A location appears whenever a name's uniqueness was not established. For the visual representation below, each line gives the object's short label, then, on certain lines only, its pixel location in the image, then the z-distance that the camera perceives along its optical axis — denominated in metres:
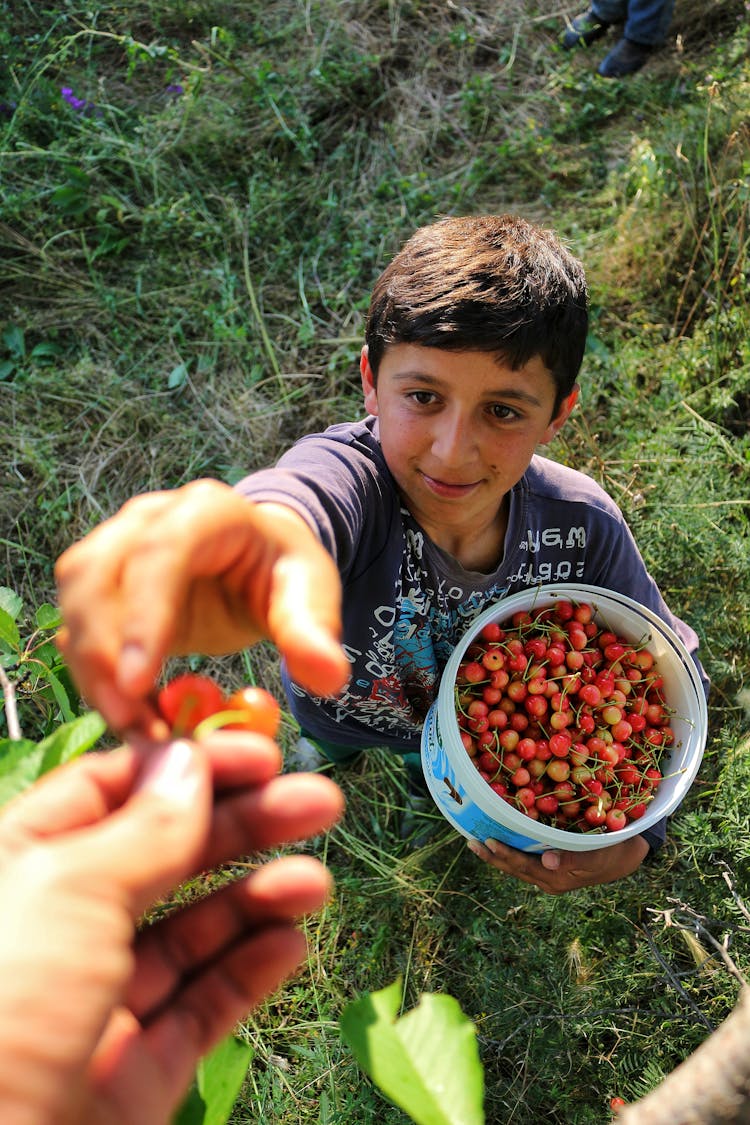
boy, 0.38
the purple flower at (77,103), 1.26
